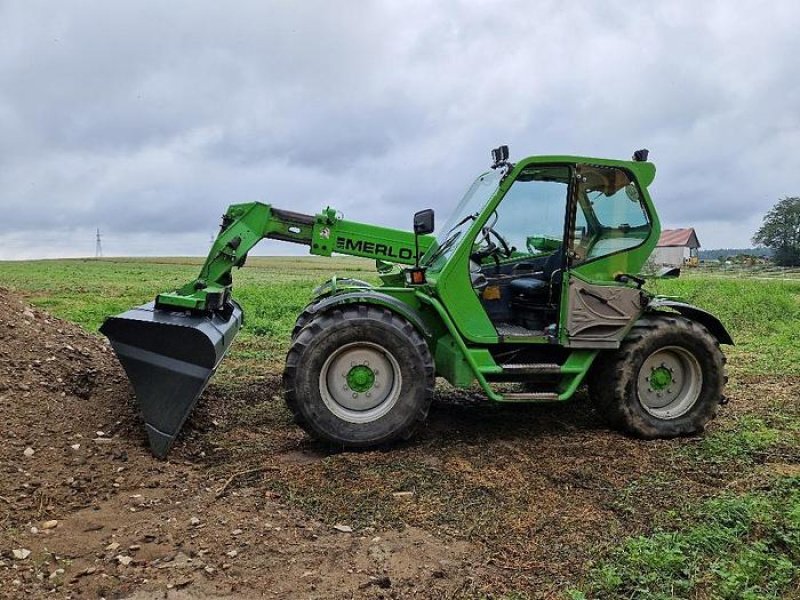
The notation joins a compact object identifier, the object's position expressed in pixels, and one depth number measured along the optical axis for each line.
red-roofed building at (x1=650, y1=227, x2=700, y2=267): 58.00
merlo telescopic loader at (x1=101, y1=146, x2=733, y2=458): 5.39
